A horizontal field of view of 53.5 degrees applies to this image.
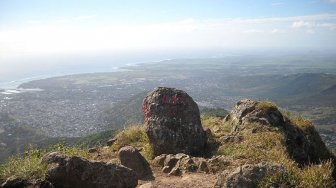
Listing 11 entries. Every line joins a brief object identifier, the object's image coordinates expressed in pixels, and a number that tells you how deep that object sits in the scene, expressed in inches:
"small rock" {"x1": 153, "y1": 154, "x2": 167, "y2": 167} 560.7
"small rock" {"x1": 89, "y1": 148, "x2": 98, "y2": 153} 714.0
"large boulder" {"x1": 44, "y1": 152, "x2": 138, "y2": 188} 359.9
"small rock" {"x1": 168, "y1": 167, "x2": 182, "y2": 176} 503.4
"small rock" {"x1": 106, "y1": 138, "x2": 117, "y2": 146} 774.9
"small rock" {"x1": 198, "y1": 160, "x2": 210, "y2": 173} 498.3
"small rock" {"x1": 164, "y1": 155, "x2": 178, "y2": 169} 539.2
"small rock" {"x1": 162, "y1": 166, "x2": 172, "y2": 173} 525.7
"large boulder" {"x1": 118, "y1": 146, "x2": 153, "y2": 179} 508.1
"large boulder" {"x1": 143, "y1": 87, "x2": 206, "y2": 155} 619.2
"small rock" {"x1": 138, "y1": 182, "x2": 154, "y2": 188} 413.6
